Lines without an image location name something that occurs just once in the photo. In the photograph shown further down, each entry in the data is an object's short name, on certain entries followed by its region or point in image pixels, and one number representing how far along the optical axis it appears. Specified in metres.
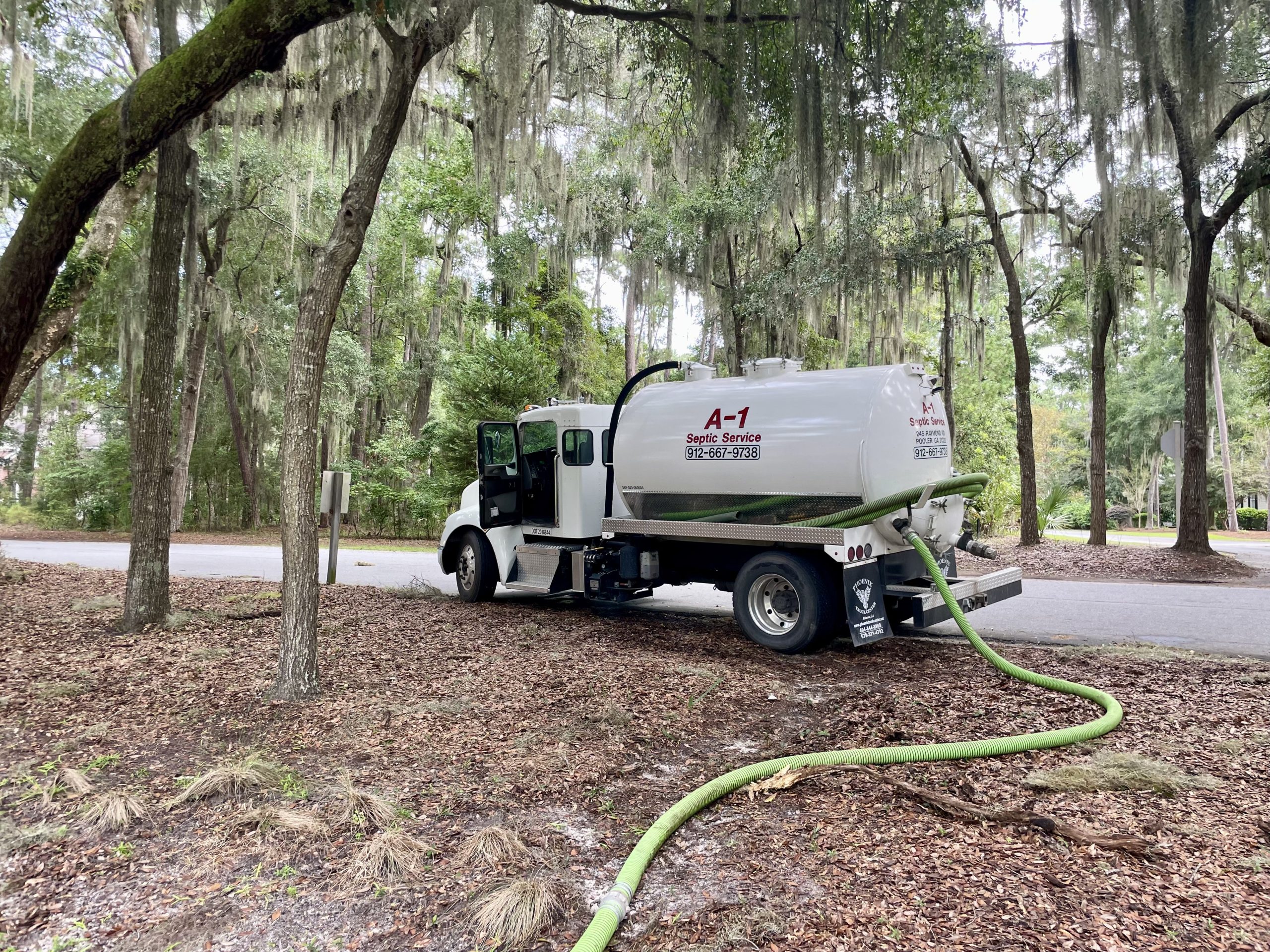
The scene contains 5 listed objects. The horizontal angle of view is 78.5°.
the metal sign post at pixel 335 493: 10.03
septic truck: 6.61
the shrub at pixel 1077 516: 38.28
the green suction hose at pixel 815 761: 2.58
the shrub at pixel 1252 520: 36.91
